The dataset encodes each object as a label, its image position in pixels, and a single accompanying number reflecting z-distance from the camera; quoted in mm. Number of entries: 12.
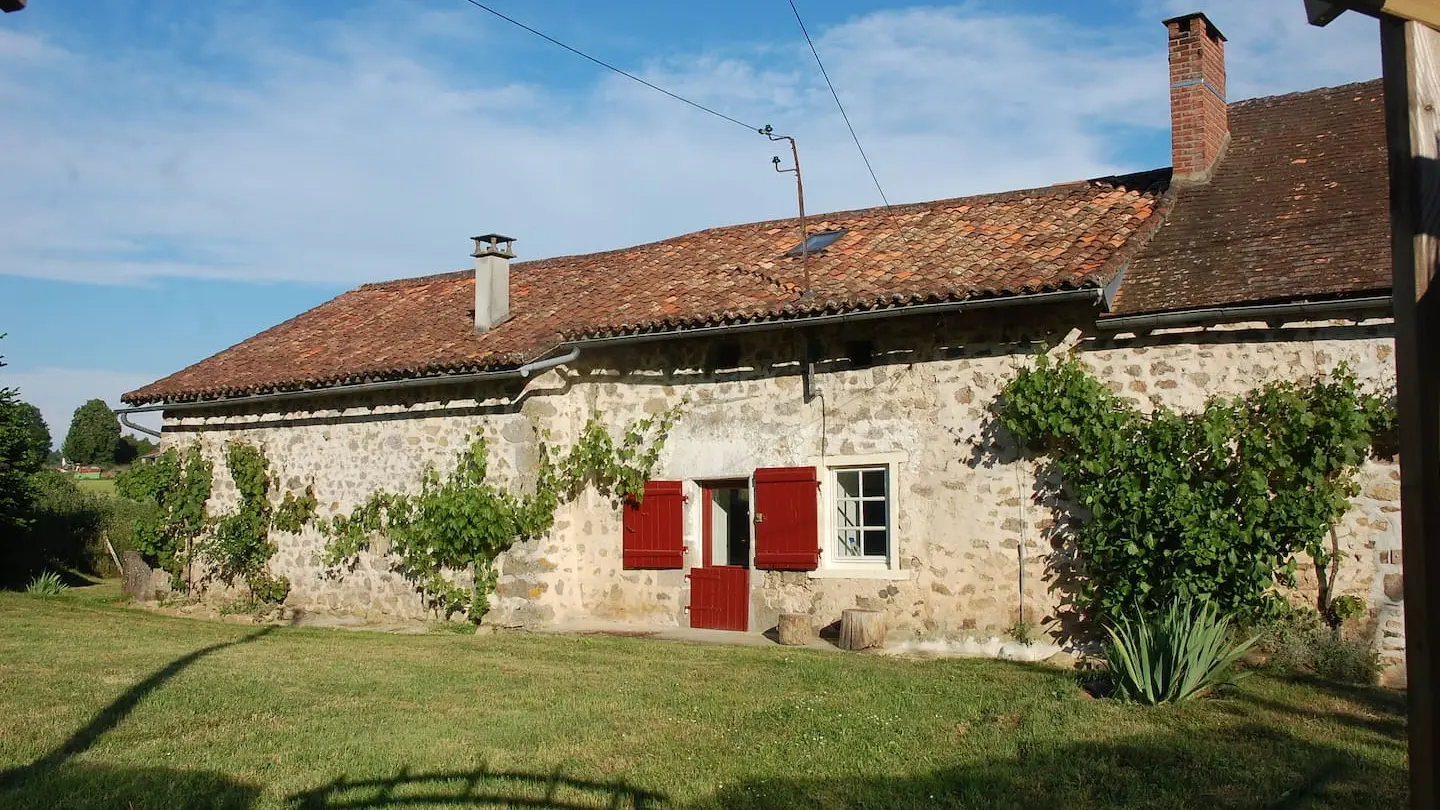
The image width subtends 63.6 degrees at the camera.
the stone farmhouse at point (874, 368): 9617
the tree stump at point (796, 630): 10852
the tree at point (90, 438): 63375
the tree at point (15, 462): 15984
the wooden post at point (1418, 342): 1978
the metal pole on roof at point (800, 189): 11703
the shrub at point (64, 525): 18594
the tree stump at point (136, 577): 15812
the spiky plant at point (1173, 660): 7441
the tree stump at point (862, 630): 10422
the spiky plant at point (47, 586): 16672
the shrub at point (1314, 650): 8445
